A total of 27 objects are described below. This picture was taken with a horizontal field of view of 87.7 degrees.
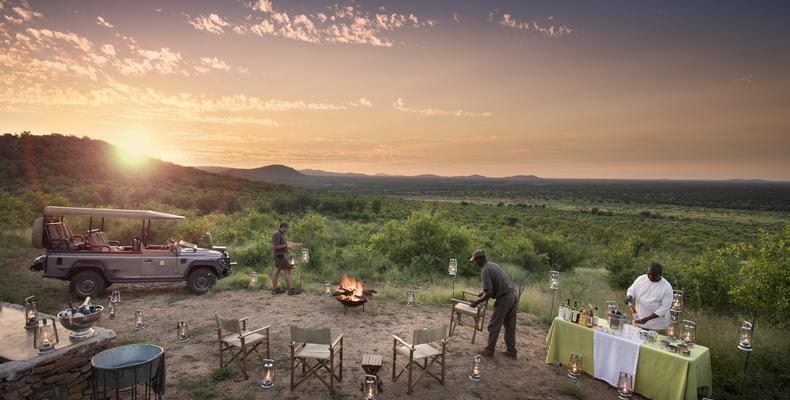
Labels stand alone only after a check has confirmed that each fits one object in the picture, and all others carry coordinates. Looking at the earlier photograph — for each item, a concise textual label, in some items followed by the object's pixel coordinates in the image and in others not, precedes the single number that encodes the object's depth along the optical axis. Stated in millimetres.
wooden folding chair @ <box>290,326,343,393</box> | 6234
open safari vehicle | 10141
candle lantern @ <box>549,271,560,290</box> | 8348
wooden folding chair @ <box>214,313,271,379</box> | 6641
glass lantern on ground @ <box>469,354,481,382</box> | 6898
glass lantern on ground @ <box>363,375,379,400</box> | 5570
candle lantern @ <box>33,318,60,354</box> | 5707
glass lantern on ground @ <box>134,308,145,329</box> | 8867
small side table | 6219
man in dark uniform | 7566
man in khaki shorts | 10953
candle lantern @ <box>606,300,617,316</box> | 7219
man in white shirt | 6949
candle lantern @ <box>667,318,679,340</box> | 6406
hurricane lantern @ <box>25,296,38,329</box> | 6602
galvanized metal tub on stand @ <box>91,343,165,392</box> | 4789
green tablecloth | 5777
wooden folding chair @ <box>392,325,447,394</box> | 6301
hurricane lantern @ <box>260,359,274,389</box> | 6261
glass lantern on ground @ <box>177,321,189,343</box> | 8297
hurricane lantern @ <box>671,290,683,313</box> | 7004
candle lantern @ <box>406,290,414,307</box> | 10791
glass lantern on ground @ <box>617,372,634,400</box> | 5812
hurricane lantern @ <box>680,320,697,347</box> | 6266
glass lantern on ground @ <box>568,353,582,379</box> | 6953
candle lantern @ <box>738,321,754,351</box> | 6312
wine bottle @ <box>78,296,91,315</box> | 6117
